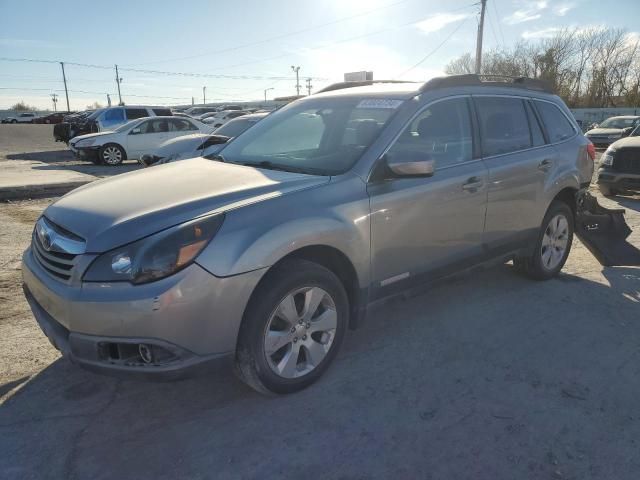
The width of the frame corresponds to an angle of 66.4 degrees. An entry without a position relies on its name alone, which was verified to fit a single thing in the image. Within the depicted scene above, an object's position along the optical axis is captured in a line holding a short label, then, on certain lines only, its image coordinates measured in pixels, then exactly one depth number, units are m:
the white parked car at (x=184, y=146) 9.36
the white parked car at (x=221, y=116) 22.42
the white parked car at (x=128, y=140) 16.30
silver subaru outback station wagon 2.38
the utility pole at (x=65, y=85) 88.06
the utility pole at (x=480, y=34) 32.69
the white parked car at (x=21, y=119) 61.90
